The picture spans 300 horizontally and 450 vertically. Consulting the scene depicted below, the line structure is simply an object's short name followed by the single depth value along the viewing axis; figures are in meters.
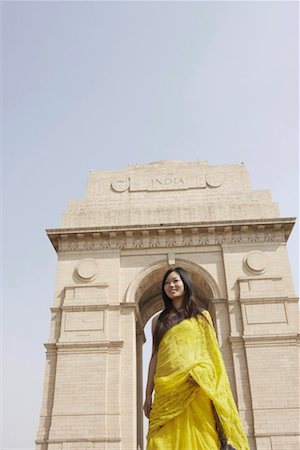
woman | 3.73
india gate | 16.88
